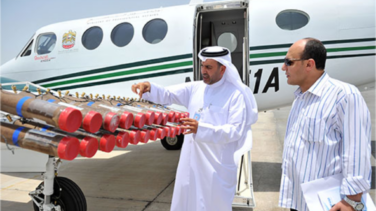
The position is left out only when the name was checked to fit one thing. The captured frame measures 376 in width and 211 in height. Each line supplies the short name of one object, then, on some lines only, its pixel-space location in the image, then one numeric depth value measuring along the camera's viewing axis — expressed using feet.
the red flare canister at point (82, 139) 6.71
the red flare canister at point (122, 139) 7.50
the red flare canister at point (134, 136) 7.83
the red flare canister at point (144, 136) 8.11
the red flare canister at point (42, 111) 5.93
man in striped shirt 5.41
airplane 16.85
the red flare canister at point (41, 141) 6.40
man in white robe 8.62
